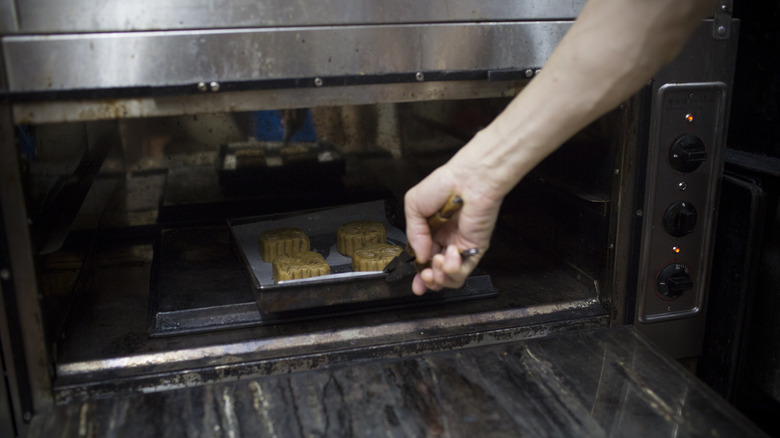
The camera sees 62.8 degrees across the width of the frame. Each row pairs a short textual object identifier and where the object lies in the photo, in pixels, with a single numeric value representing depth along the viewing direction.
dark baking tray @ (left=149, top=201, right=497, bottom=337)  1.23
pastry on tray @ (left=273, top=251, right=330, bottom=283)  1.30
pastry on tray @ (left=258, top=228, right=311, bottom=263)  1.46
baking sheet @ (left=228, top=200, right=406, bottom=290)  1.46
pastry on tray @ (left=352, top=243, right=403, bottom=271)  1.33
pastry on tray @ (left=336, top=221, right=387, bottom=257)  1.51
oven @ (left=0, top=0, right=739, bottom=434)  1.02
